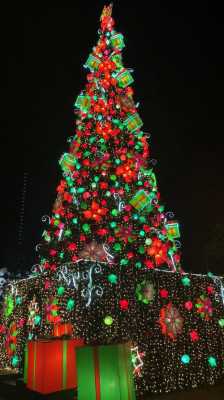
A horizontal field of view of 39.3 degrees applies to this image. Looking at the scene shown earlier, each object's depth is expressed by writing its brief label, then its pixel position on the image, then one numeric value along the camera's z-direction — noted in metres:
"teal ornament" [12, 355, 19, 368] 7.25
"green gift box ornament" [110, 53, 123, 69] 9.30
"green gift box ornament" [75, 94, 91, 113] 8.76
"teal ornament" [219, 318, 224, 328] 6.94
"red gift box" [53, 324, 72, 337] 5.51
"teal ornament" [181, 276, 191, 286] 6.59
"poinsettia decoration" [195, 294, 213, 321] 6.64
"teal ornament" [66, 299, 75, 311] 5.53
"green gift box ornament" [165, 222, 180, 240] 7.96
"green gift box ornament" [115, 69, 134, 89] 9.05
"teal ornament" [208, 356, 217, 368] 6.35
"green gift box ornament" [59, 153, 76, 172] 8.15
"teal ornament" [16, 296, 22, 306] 7.70
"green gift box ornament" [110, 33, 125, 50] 9.53
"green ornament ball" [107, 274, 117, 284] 5.75
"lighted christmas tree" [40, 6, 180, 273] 7.13
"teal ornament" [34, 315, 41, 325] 6.75
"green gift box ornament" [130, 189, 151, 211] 7.36
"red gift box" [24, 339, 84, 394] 4.98
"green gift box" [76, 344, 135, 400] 3.30
